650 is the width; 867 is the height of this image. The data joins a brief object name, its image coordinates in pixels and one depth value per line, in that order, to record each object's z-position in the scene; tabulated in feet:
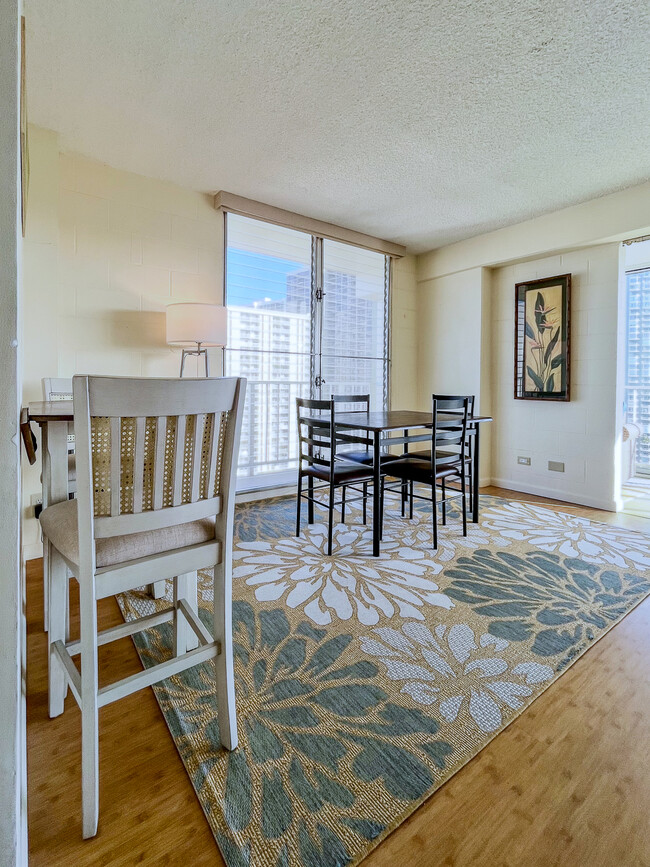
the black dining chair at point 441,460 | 9.17
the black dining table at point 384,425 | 8.31
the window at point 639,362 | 15.48
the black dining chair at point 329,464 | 8.66
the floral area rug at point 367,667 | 3.40
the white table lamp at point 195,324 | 9.46
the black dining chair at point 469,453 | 10.10
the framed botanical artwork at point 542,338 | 12.93
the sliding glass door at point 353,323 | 14.15
